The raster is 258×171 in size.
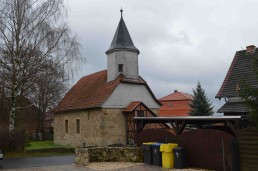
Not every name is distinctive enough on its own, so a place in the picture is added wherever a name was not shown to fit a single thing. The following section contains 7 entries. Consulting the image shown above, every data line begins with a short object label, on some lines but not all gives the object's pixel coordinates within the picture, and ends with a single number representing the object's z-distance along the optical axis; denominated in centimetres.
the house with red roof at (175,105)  5162
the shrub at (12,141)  2478
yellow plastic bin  1575
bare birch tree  2375
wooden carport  1398
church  2814
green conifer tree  3678
